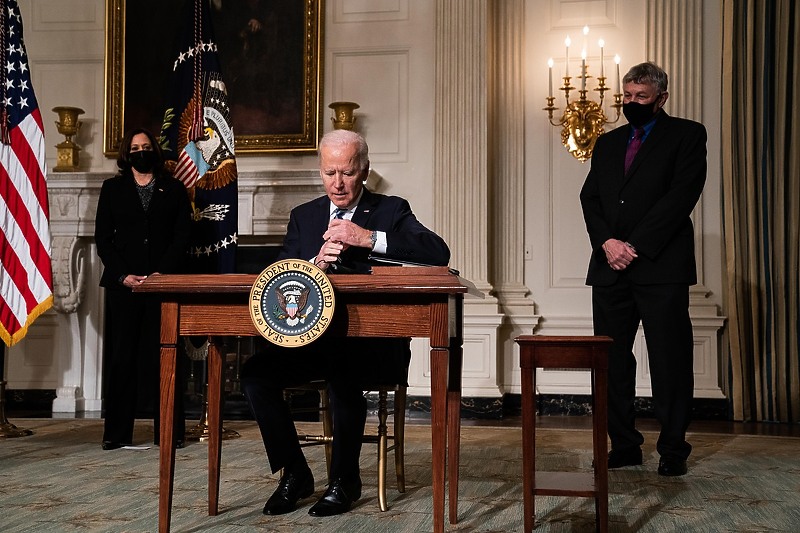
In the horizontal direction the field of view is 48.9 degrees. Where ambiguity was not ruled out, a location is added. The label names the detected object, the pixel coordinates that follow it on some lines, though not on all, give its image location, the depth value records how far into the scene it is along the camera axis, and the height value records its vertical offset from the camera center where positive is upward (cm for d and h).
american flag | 476 +50
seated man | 291 -23
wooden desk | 252 -7
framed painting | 675 +173
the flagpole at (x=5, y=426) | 506 -80
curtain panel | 613 +53
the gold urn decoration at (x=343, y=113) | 641 +130
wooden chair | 310 -53
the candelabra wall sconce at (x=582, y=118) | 641 +127
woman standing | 465 +23
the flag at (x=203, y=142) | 527 +90
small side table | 265 -32
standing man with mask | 392 +15
